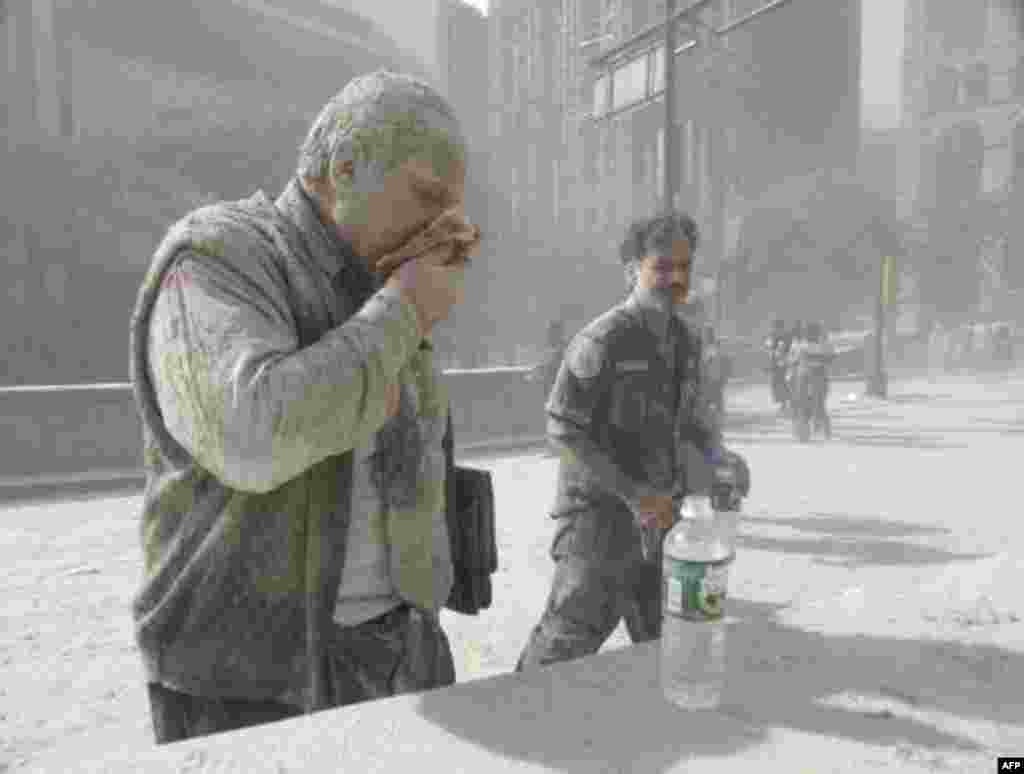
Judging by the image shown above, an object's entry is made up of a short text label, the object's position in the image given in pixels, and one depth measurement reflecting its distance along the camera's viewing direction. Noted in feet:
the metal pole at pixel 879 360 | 72.84
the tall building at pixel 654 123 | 176.76
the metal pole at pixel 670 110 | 34.68
